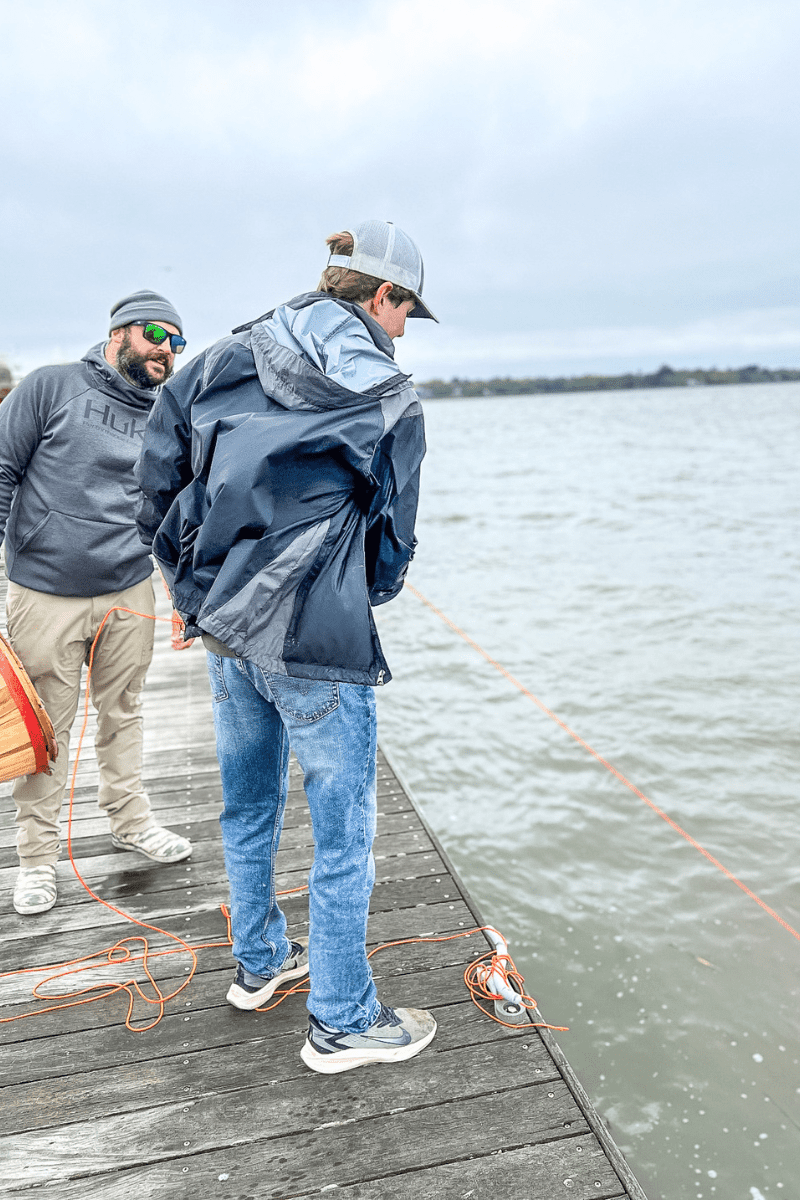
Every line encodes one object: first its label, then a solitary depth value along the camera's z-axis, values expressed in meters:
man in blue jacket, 1.54
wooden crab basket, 2.40
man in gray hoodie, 2.52
